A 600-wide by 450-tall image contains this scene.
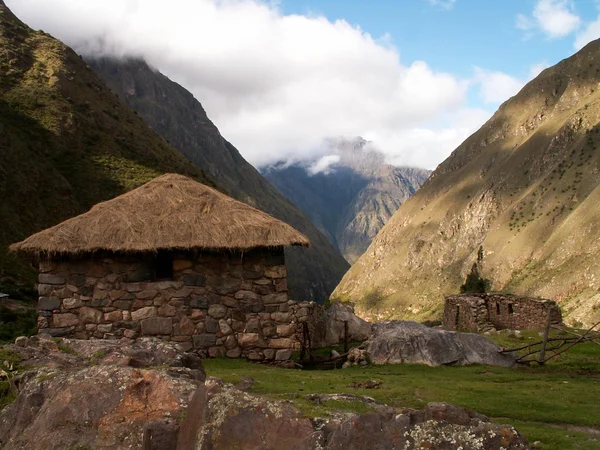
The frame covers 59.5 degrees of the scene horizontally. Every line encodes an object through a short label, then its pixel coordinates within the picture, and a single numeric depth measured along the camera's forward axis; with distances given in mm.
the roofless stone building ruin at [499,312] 20669
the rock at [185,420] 3791
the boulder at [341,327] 15898
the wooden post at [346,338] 14398
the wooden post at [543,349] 12359
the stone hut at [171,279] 11281
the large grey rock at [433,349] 12992
